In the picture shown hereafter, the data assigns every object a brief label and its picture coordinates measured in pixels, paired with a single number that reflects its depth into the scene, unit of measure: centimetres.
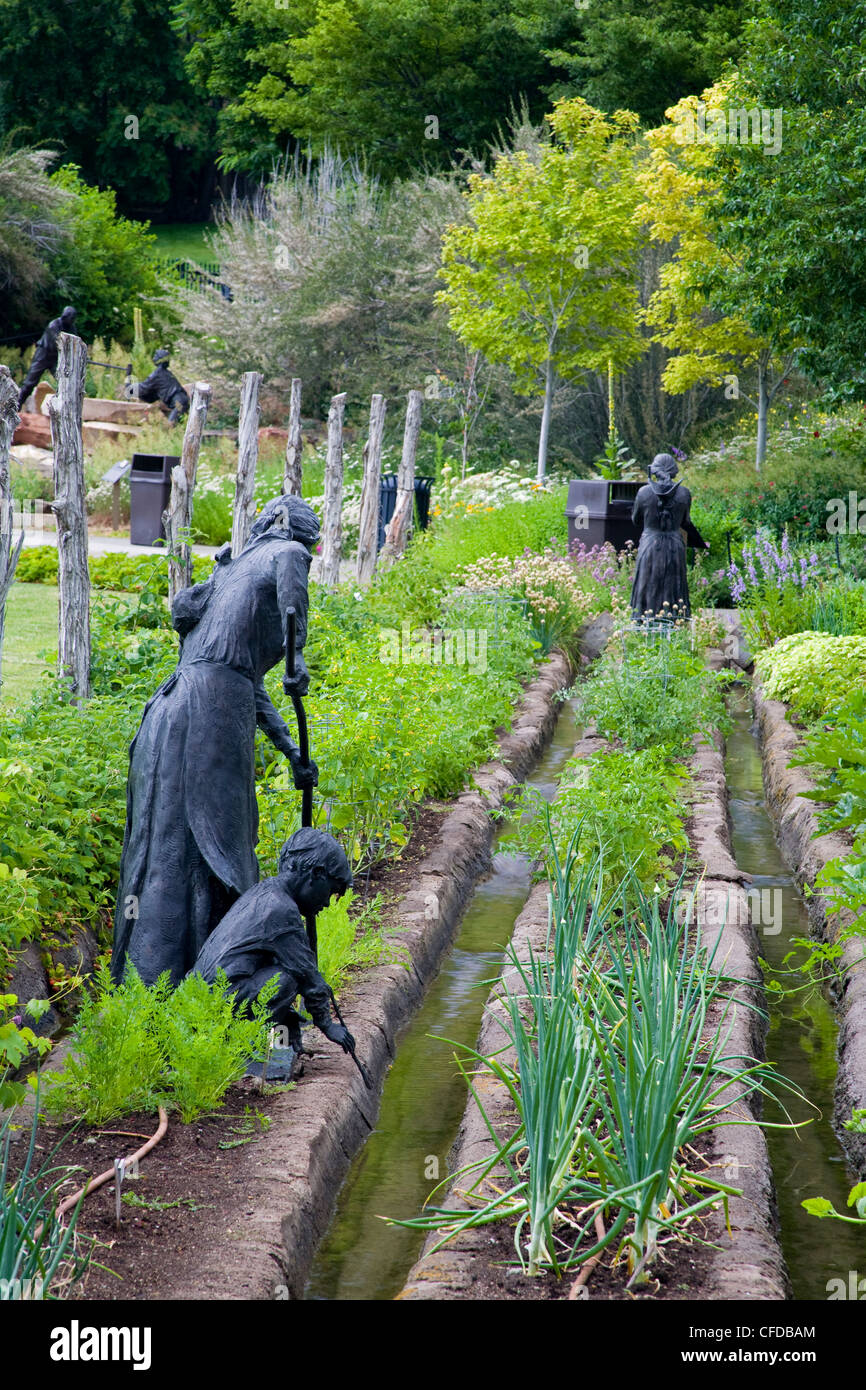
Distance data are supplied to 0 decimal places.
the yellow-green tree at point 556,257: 1894
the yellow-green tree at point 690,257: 1948
